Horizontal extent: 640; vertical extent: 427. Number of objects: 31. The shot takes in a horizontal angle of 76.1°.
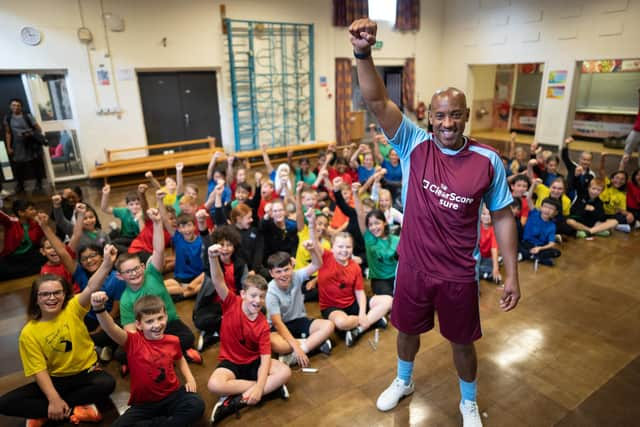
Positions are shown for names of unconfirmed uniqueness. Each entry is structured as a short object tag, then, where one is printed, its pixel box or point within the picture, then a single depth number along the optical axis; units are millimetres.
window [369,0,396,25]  10320
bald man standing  1651
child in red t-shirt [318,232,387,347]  2867
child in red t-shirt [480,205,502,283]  3672
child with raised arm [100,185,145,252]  3920
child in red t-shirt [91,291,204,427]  2014
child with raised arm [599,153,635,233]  4750
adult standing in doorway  6383
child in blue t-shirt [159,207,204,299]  3337
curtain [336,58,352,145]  10055
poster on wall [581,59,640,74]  9789
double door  7879
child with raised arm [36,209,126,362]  2760
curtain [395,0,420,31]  10514
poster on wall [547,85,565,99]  9173
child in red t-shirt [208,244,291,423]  2229
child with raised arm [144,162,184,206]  4404
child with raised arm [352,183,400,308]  3150
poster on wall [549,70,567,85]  9078
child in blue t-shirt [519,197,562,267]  3982
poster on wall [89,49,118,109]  7078
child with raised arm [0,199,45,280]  3842
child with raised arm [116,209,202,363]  2426
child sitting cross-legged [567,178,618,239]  4594
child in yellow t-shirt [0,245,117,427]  2082
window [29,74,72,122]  6914
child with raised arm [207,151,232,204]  4570
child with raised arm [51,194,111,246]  3303
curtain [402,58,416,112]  11047
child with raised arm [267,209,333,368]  2572
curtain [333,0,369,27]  9555
